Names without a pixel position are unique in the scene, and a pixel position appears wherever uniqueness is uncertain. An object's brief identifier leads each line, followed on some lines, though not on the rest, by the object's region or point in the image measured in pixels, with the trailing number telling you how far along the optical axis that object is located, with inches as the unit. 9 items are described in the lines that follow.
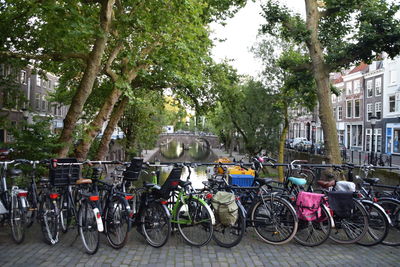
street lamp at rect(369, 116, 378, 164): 702.6
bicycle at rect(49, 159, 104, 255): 179.5
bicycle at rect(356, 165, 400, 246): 200.3
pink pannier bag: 193.3
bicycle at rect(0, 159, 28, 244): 193.8
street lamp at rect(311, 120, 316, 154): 1040.2
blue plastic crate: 298.0
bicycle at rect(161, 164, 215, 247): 192.1
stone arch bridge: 3211.1
